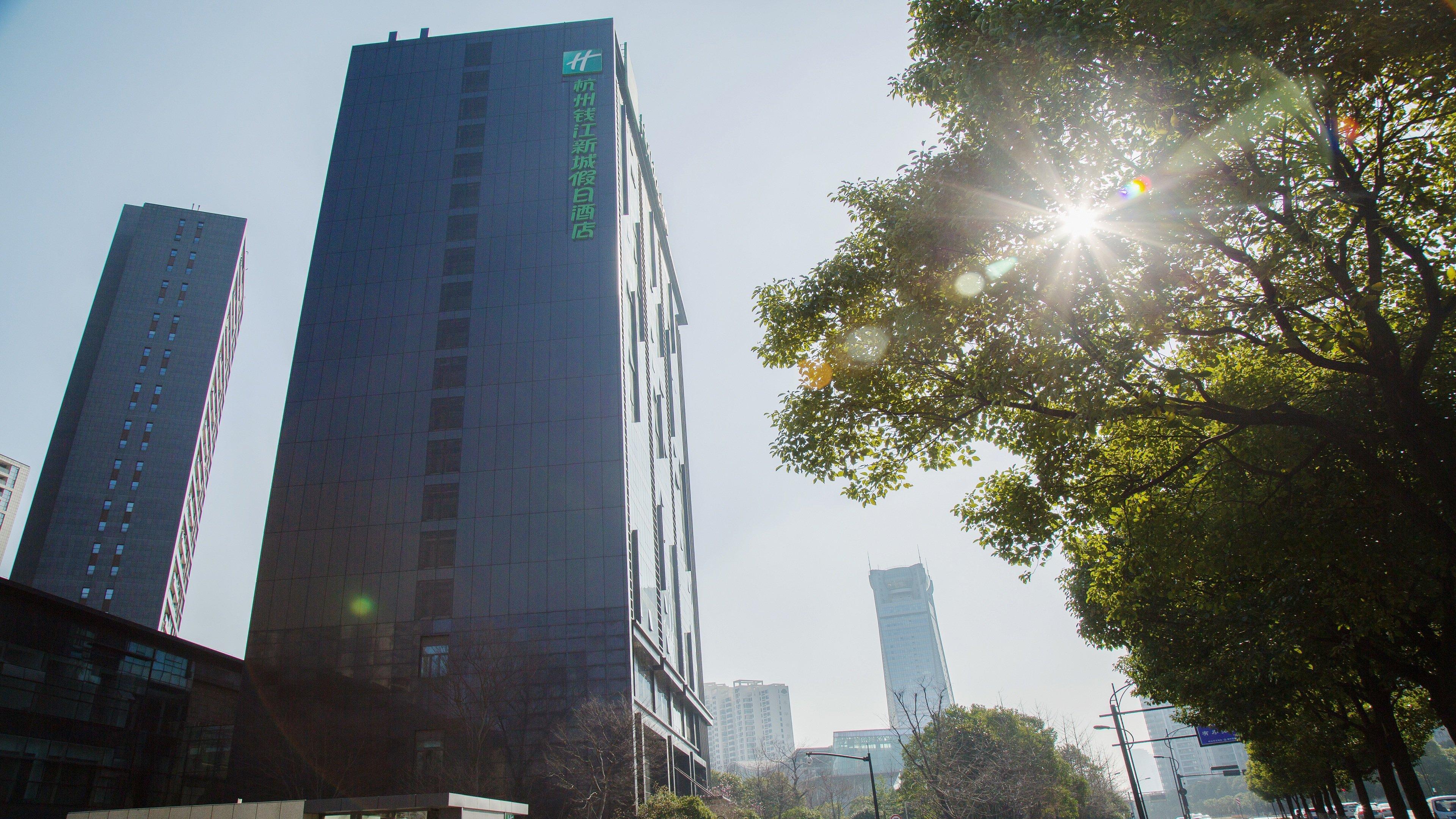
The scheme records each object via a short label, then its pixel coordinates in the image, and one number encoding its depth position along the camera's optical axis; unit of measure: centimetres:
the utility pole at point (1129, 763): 3509
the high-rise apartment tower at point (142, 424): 9112
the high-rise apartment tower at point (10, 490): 9619
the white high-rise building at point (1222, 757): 16462
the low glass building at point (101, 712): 3653
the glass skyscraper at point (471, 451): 4284
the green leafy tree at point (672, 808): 3070
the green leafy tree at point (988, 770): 3734
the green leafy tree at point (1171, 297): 922
